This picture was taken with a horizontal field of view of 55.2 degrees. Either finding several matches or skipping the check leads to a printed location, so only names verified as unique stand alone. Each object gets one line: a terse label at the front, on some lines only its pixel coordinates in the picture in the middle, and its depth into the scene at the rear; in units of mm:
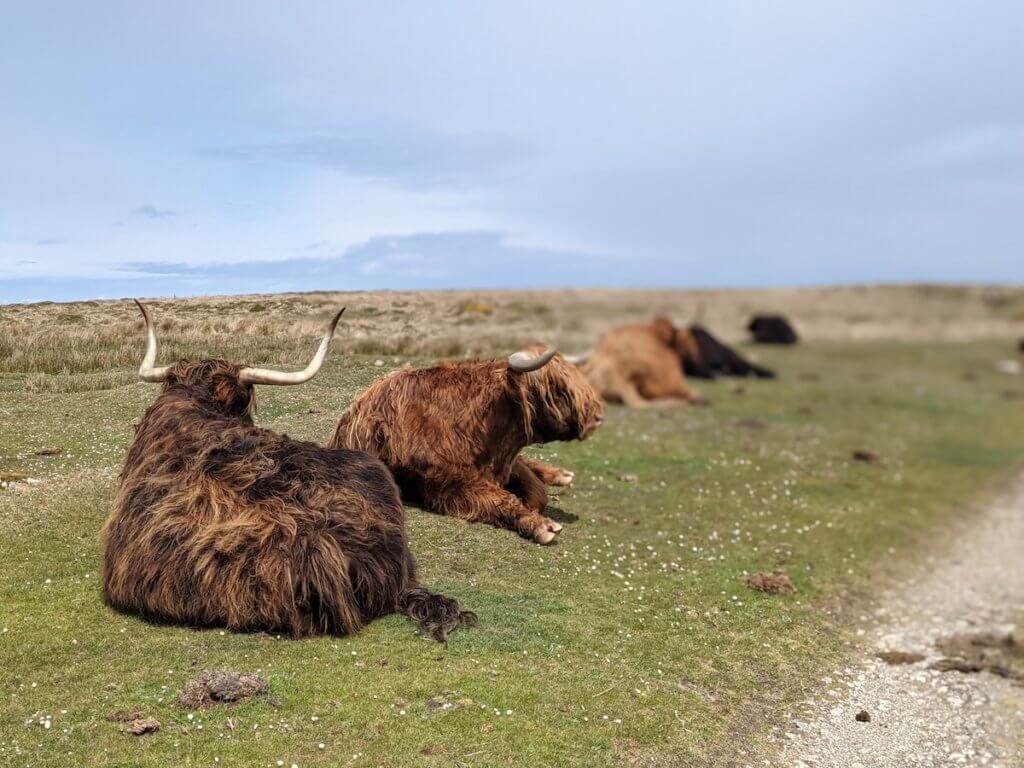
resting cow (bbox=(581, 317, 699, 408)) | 18938
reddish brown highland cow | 8633
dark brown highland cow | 6223
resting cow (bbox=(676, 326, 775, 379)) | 24969
